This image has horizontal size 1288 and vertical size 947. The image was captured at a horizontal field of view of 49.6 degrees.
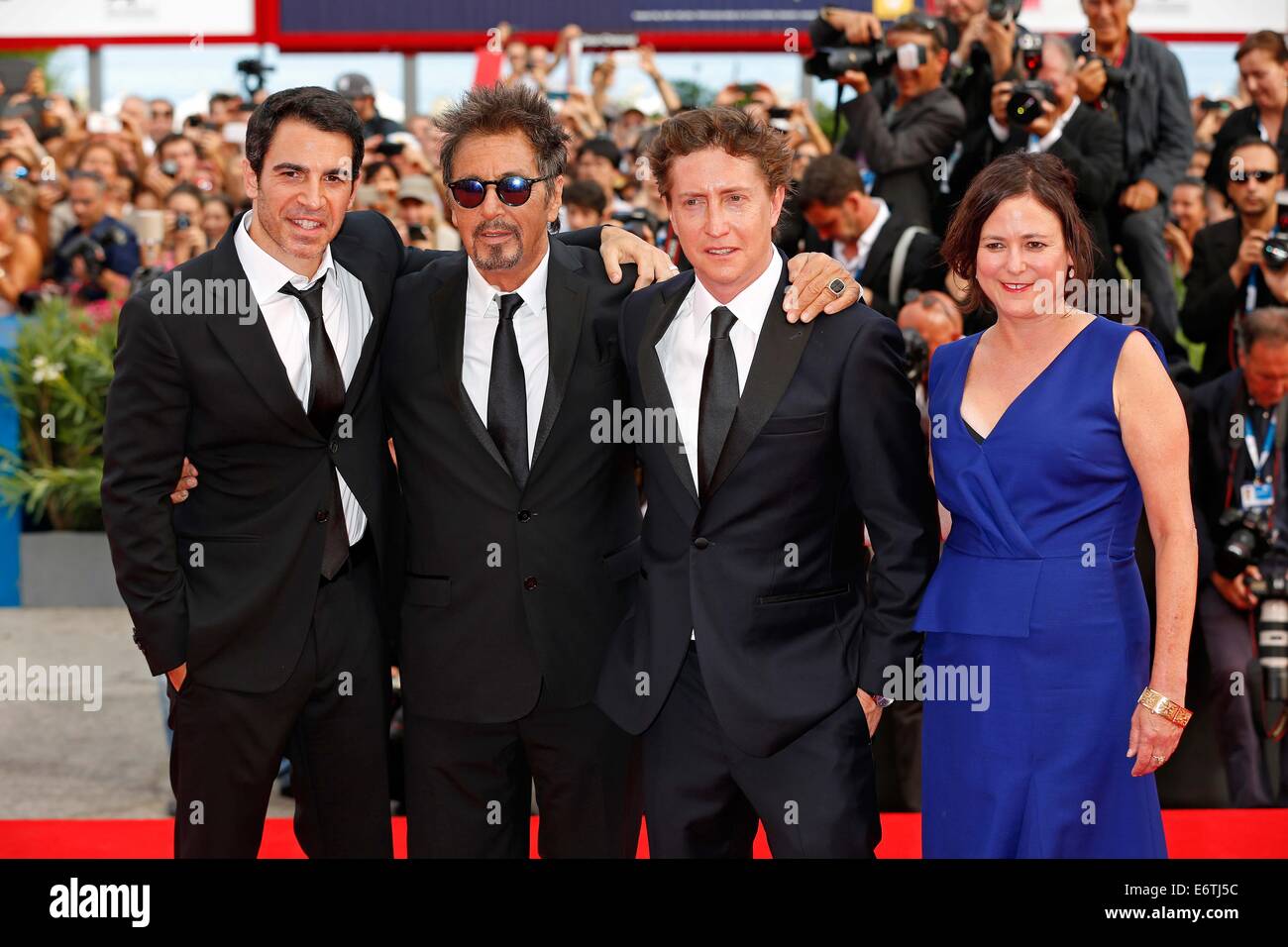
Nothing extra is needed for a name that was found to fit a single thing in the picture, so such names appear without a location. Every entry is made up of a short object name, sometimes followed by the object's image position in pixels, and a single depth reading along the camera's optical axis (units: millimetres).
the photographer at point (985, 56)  5977
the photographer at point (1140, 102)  6238
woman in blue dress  2693
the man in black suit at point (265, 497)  2938
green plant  7297
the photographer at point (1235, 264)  5523
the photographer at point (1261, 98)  6121
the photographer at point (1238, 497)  4652
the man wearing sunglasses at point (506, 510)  2975
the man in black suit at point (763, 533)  2742
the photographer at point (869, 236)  5352
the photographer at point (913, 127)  5918
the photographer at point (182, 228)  7512
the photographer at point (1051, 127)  5555
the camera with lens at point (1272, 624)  4582
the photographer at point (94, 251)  8312
